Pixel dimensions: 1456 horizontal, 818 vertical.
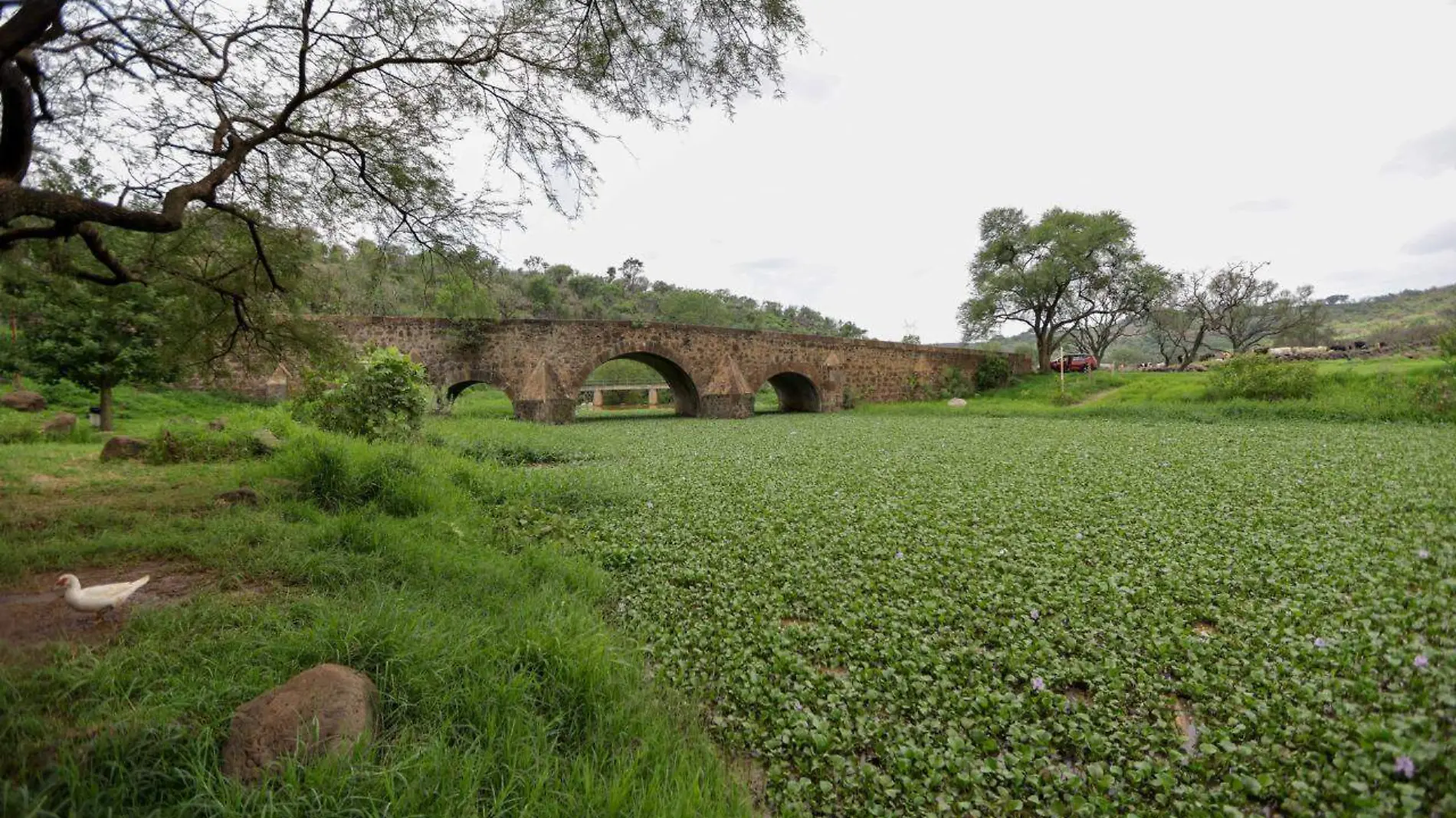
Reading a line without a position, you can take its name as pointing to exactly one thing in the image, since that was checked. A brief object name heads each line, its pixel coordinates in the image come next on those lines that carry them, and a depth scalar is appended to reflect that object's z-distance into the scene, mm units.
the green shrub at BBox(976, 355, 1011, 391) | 25844
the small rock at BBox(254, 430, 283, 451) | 6590
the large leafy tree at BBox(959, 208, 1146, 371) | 24812
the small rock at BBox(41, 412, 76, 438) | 8156
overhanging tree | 3590
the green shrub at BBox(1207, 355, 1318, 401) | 14328
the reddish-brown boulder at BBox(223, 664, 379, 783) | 1583
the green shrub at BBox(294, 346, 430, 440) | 7082
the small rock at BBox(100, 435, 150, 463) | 6480
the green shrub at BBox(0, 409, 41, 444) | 7641
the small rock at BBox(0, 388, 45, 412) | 9891
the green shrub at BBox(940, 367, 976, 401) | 24547
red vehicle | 27984
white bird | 2350
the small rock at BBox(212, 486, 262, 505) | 4383
